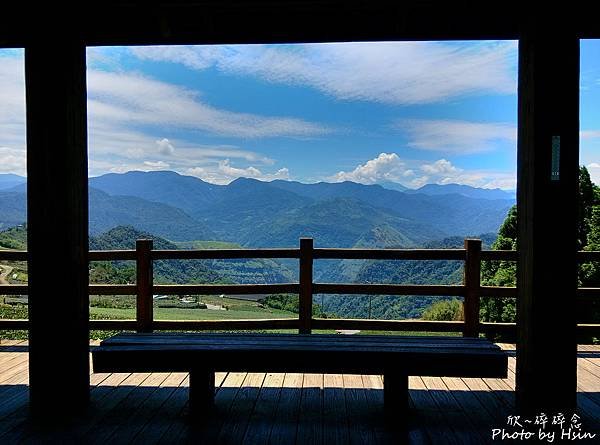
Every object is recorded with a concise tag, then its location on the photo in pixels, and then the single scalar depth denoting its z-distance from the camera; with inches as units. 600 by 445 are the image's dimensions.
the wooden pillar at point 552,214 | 117.3
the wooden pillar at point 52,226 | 124.1
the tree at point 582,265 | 347.3
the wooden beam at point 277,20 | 125.0
